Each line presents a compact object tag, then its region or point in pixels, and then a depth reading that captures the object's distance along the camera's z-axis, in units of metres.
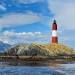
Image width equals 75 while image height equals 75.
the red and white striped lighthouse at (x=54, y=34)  95.25
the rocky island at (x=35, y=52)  77.33
